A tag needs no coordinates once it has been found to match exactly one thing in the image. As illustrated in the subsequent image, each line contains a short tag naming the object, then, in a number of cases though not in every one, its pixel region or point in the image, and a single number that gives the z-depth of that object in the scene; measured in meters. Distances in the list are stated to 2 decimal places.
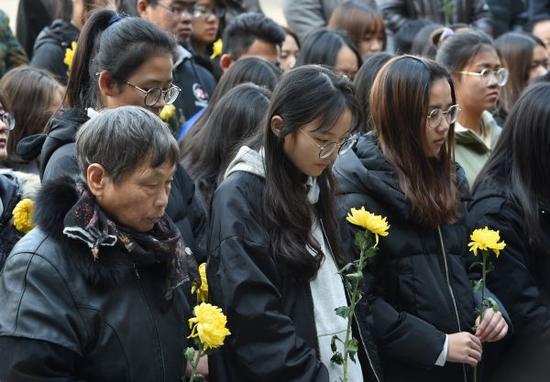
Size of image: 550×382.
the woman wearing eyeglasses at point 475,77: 5.54
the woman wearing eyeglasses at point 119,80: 3.64
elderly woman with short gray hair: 2.74
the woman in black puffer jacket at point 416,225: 3.75
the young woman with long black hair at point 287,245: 3.20
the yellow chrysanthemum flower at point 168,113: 5.26
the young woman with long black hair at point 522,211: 4.34
